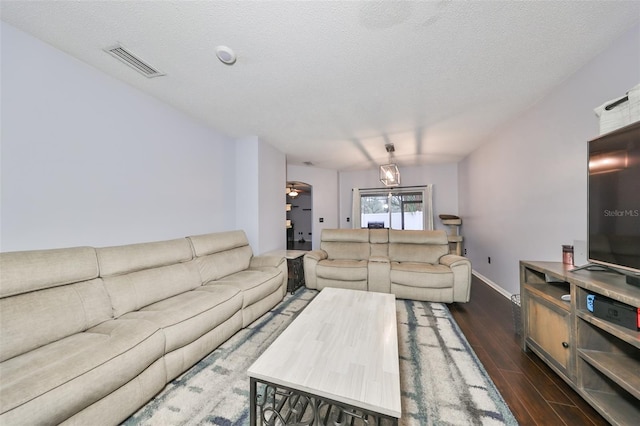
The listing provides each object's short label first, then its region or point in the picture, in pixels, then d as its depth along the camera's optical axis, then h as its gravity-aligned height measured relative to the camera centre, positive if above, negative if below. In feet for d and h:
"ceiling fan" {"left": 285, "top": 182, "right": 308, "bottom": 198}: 22.81 +3.05
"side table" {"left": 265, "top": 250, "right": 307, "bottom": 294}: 10.83 -2.74
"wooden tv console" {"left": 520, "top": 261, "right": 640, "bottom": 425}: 3.74 -2.66
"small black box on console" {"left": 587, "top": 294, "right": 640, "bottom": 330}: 3.64 -1.70
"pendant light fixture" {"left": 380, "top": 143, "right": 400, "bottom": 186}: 12.44 +2.35
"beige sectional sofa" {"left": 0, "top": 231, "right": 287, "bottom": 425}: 3.27 -2.40
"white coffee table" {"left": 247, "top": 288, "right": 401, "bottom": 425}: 3.15 -2.60
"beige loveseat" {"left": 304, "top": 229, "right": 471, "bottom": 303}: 9.28 -2.40
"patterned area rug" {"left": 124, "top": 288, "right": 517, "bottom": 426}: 4.13 -3.83
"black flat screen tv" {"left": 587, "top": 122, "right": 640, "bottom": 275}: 4.05 +0.32
